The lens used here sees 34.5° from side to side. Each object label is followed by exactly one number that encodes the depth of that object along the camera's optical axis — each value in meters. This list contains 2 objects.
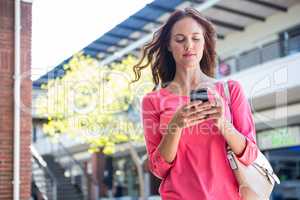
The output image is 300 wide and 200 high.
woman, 1.48
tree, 12.43
